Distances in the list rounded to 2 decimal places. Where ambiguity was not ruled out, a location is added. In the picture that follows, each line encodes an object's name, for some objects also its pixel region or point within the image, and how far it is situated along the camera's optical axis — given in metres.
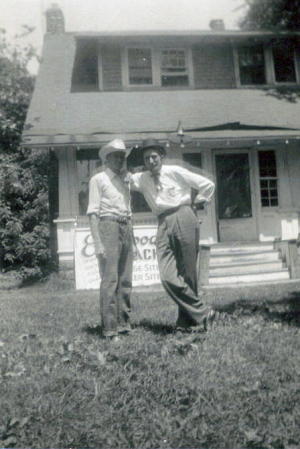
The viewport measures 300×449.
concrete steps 10.19
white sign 9.70
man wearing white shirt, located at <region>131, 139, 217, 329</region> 4.87
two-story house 11.80
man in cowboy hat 4.82
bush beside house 14.32
